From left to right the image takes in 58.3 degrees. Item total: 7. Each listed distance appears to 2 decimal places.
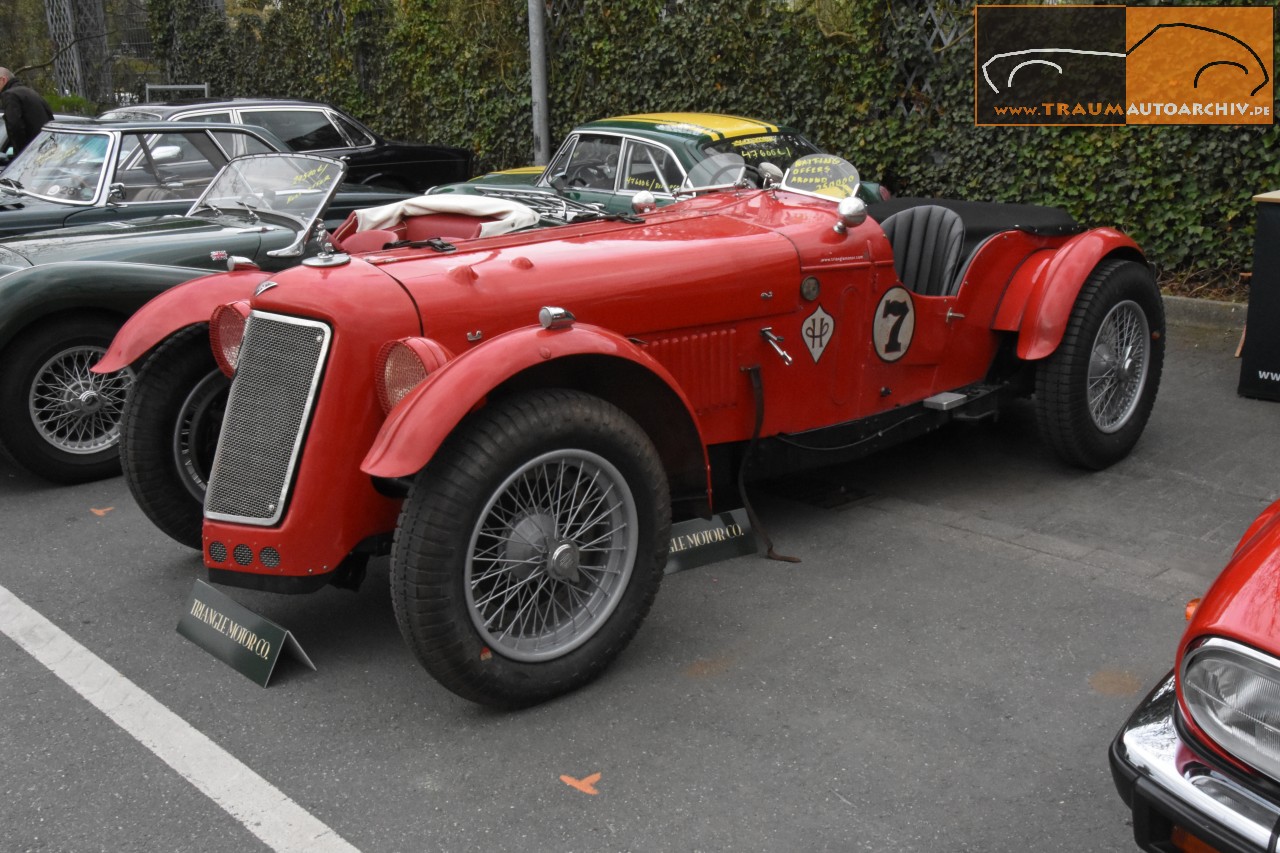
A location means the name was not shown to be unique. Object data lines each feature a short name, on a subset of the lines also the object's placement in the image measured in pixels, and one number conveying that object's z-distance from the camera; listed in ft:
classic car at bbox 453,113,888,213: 27.14
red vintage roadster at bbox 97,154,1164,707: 10.85
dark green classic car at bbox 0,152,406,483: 17.98
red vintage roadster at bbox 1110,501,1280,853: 6.77
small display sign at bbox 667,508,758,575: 13.74
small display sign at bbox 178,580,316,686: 11.95
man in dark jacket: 34.14
